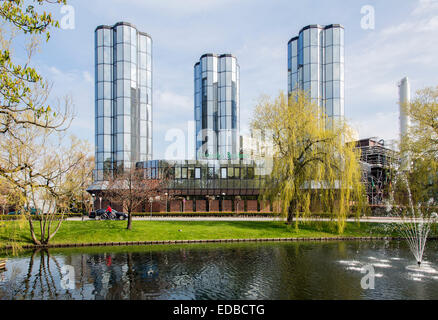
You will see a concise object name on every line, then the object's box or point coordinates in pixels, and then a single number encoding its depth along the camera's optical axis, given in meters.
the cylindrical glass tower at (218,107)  79.75
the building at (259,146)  33.50
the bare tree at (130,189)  30.92
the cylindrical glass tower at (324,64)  66.38
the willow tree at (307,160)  30.62
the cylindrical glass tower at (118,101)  62.22
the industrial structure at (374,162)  62.41
